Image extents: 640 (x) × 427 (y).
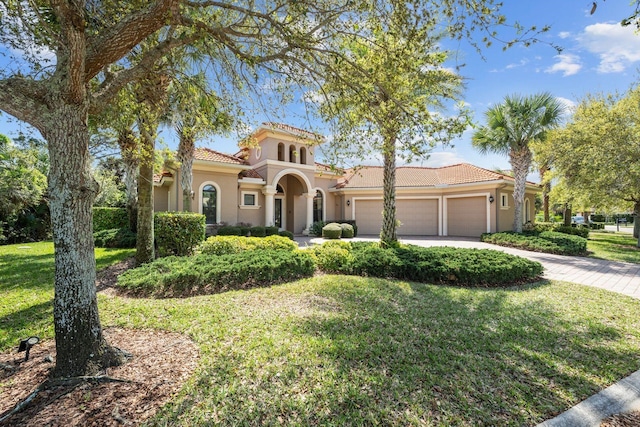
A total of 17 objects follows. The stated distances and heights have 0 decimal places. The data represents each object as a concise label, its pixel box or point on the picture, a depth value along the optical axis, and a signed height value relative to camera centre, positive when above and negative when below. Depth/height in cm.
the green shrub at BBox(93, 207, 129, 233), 1616 -29
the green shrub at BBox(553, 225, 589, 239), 1969 -135
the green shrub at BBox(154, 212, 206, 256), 1014 -69
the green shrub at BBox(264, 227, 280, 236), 1700 -107
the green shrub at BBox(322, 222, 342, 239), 1831 -120
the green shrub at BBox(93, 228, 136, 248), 1329 -123
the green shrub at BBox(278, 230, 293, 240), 1734 -128
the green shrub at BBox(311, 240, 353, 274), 860 -145
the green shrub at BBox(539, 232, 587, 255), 1312 -150
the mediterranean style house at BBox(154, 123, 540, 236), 1700 +130
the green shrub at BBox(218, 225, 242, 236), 1597 -101
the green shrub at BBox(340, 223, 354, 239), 1921 -125
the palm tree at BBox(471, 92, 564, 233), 1602 +485
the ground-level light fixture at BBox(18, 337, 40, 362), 354 -165
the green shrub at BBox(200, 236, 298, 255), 966 -111
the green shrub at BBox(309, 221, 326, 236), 2038 -110
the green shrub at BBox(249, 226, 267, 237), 1656 -111
